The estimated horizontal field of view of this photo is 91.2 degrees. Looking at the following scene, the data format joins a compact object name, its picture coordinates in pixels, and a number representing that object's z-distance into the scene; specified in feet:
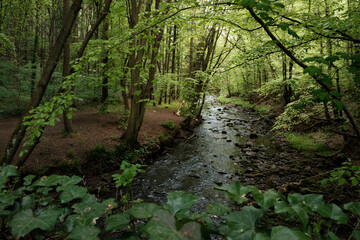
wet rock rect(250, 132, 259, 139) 36.86
